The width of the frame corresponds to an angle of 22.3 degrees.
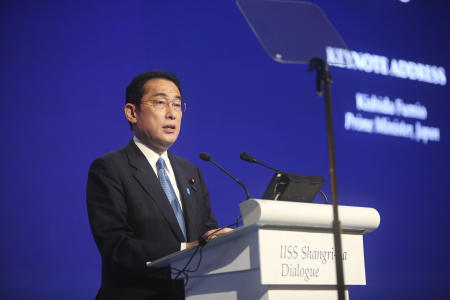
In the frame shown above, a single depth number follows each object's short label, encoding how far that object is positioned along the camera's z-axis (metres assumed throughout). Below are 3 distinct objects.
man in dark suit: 2.85
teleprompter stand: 2.57
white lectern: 2.53
